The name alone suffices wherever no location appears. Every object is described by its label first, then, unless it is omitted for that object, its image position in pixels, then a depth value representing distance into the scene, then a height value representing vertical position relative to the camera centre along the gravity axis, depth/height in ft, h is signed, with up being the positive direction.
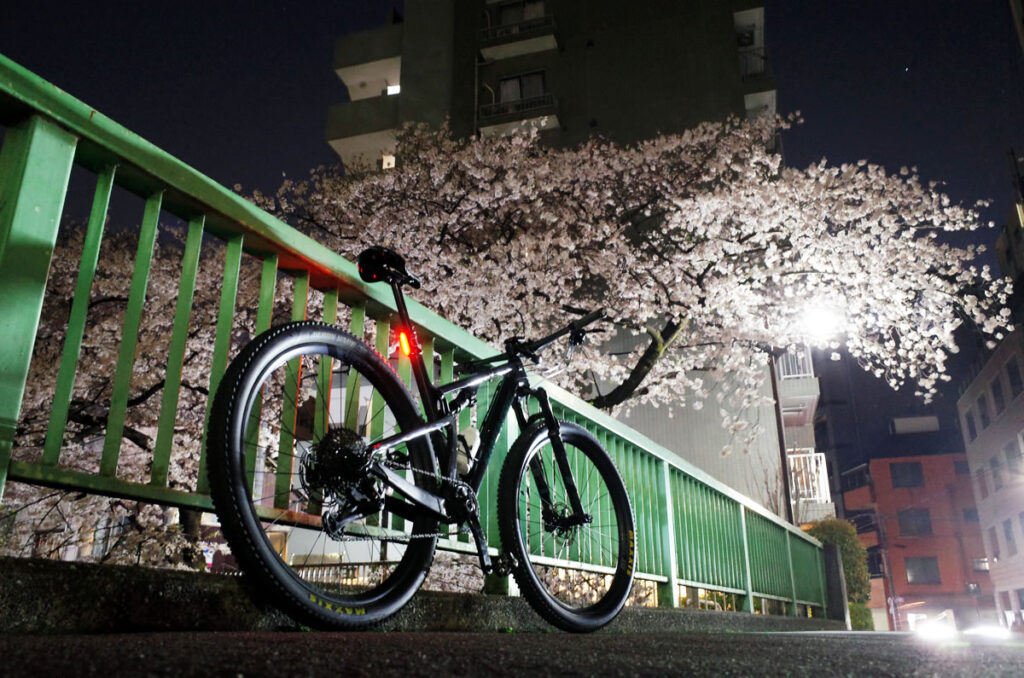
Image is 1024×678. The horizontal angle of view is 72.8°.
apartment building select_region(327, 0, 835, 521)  71.46 +53.77
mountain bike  5.74 +1.20
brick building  123.65 +7.76
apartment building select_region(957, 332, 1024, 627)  93.40 +16.55
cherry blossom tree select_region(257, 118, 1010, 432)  37.09 +17.88
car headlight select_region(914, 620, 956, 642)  8.12 -0.64
